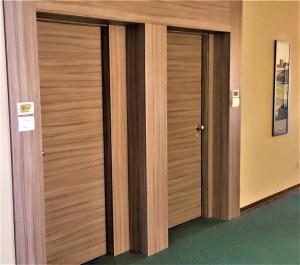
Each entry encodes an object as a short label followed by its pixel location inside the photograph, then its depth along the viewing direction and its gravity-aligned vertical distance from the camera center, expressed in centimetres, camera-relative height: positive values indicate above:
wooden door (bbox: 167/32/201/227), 329 -29
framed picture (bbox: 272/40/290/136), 409 +7
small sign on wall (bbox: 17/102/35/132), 214 -12
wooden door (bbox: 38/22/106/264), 251 -32
